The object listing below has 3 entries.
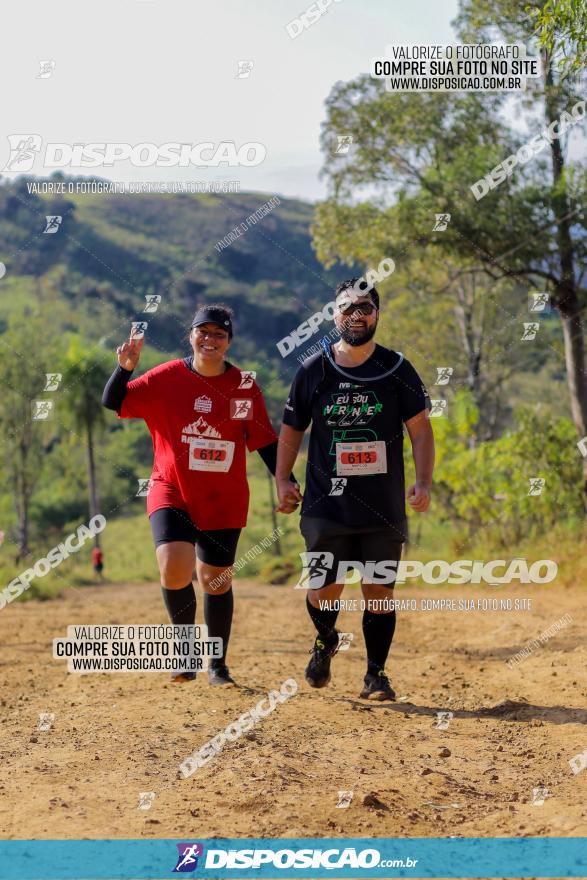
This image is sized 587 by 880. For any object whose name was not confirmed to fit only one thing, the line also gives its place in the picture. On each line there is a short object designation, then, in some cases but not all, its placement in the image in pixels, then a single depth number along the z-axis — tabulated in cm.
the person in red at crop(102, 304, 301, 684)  659
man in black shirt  612
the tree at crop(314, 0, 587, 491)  1628
